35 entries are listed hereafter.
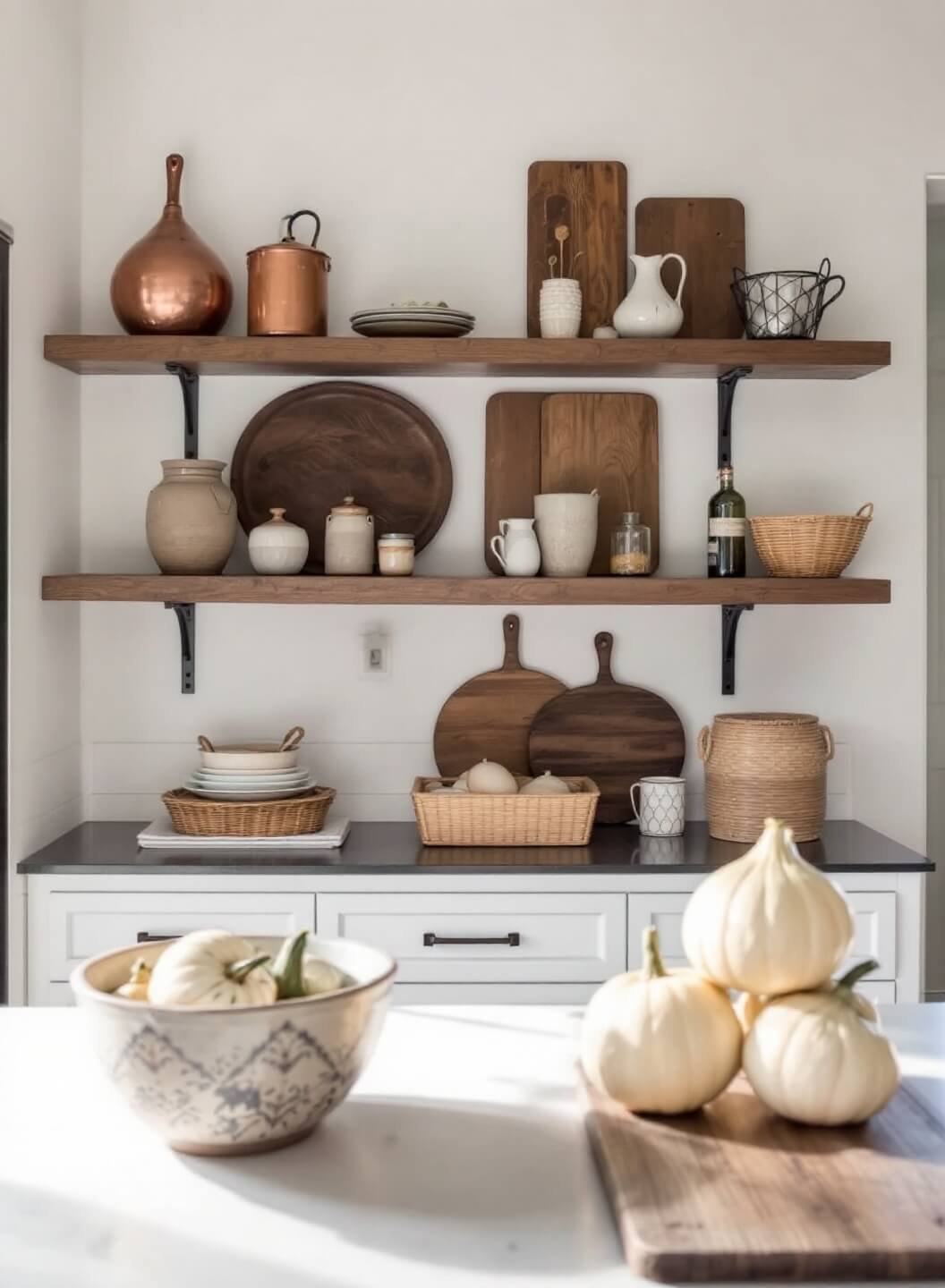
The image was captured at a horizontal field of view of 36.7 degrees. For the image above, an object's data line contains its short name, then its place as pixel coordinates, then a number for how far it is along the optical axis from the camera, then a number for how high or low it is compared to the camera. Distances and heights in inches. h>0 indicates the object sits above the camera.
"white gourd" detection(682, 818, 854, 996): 43.5 -9.0
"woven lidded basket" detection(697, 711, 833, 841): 112.5 -11.1
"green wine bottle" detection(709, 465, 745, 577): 115.1 +8.3
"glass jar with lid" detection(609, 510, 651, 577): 116.7 +7.1
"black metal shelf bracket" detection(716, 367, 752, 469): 121.2 +19.0
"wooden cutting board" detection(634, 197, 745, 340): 122.3 +33.7
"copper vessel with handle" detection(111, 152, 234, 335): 112.6 +28.0
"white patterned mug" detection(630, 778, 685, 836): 115.2 -13.8
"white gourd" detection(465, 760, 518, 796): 111.0 -11.3
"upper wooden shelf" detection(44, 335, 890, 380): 111.2 +22.3
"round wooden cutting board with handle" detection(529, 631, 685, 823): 123.5 -8.6
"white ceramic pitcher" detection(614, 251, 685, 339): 114.0 +26.3
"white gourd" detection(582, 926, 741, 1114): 43.6 -12.5
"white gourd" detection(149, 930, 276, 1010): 41.8 -10.1
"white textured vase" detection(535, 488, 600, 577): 114.0 +8.5
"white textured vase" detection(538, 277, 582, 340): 114.7 +26.4
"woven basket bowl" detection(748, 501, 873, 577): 111.8 +7.5
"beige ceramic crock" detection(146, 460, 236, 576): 112.8 +9.4
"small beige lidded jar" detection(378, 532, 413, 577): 114.3 +6.5
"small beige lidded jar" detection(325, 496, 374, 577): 115.0 +7.6
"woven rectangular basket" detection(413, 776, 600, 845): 109.9 -14.1
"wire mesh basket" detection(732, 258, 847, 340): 113.3 +26.6
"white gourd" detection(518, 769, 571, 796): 112.3 -11.9
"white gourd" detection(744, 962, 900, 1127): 42.9 -12.9
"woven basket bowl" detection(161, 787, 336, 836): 110.3 -14.0
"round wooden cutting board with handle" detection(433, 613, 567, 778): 123.6 -6.4
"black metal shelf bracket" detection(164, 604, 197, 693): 121.1 -0.4
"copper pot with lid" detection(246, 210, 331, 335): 112.3 +27.7
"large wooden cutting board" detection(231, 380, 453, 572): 123.1 +15.1
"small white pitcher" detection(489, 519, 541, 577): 114.0 +6.9
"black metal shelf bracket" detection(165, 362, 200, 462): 120.6 +19.3
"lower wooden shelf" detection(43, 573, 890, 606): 110.8 +3.6
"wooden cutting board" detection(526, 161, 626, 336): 122.0 +35.5
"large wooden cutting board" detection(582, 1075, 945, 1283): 36.8 -15.7
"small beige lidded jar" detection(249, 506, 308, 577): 113.7 +7.2
